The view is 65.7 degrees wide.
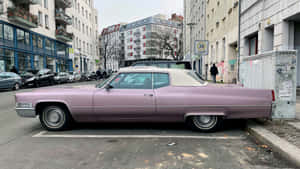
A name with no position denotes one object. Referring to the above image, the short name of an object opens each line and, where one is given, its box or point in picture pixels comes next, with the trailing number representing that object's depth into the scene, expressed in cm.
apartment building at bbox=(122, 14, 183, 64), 10525
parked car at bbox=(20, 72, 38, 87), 1972
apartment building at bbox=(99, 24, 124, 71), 12212
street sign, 1514
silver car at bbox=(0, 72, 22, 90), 1628
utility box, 527
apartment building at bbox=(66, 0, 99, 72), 4422
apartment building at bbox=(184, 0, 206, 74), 3266
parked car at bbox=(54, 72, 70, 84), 2548
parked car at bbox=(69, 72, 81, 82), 3016
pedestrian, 1947
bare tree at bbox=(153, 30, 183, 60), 5269
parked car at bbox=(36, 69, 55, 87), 2113
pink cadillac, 479
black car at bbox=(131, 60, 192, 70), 1034
